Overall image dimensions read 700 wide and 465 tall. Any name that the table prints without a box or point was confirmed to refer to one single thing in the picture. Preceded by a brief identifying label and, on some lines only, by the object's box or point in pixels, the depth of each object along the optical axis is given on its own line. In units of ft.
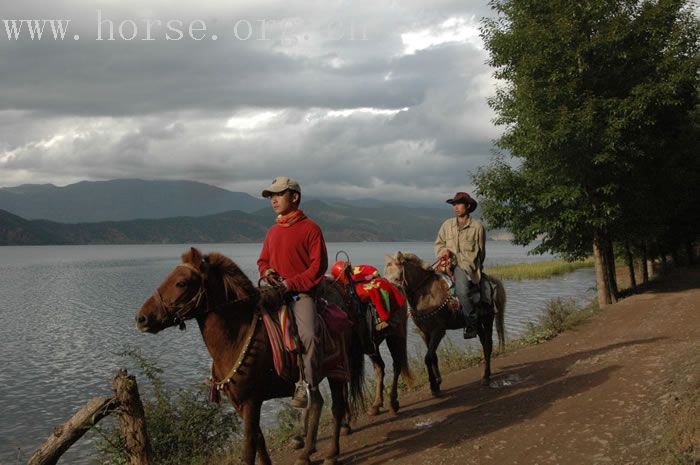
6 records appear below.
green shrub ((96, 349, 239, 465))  28.99
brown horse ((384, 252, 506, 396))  31.07
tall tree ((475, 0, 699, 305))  56.59
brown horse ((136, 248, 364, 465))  17.93
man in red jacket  20.11
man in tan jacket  31.94
